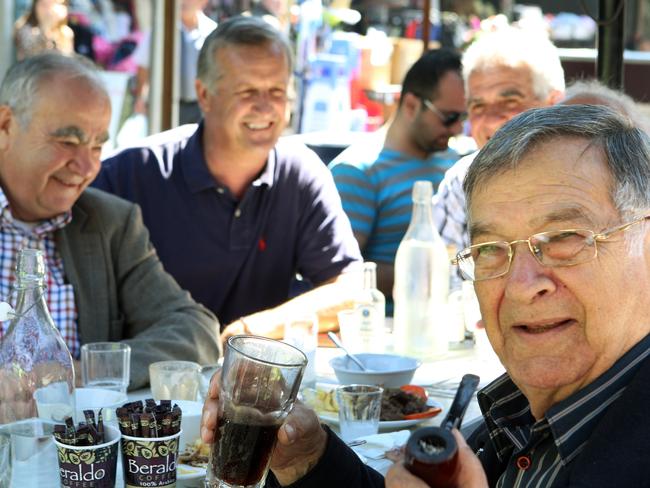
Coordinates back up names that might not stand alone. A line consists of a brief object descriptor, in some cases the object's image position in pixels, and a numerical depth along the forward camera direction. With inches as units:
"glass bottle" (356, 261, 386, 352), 128.9
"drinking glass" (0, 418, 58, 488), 77.5
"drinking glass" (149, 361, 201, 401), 102.5
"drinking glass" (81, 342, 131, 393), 105.6
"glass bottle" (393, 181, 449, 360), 129.2
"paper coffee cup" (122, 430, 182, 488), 73.5
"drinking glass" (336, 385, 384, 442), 95.2
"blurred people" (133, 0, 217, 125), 297.9
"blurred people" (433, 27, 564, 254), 183.9
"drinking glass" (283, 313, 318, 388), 112.7
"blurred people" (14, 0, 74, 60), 234.5
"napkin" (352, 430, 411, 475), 88.4
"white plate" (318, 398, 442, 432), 98.4
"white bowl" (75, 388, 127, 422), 91.8
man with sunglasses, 195.6
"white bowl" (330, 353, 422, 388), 109.7
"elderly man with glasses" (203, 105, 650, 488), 64.3
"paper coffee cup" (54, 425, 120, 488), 71.3
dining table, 94.7
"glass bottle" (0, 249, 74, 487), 85.5
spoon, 114.1
